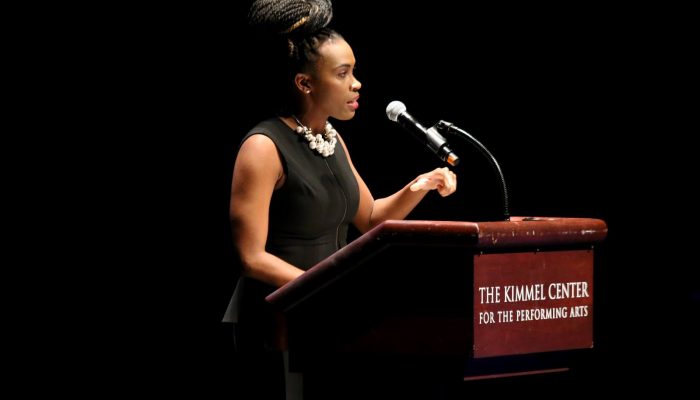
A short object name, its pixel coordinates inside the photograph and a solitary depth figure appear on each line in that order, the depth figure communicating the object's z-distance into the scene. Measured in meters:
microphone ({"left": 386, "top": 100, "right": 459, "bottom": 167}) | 11.43
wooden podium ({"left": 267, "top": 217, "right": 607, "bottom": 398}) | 11.11
